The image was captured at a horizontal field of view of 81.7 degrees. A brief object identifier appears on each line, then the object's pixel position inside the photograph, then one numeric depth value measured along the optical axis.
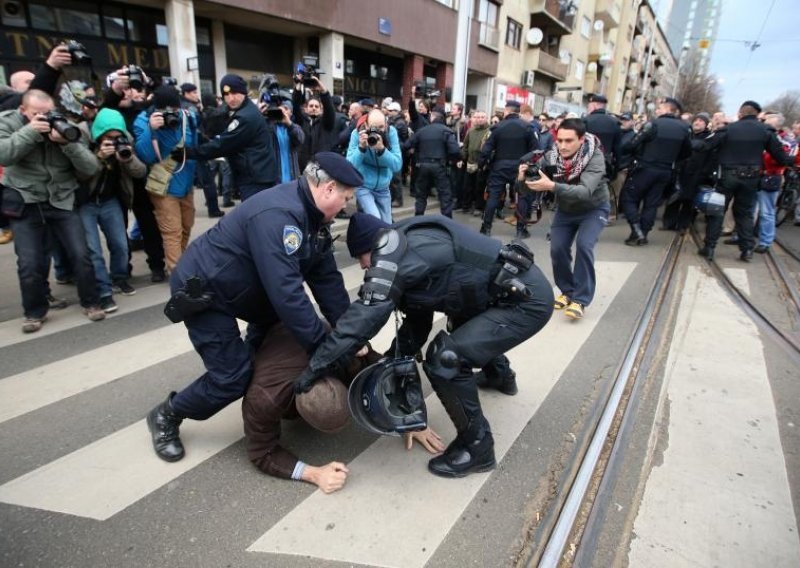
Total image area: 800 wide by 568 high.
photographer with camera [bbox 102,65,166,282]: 4.29
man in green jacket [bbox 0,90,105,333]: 3.28
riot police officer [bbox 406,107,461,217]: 7.11
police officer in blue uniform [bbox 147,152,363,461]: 2.04
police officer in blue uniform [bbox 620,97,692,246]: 6.59
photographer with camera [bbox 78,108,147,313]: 3.93
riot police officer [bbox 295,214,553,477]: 1.99
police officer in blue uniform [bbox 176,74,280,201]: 4.36
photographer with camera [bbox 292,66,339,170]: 5.63
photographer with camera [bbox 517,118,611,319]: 3.88
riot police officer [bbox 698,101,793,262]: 6.00
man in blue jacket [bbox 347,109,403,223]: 5.07
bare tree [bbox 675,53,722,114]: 41.22
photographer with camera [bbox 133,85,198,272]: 4.22
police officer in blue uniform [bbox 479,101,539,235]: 7.00
